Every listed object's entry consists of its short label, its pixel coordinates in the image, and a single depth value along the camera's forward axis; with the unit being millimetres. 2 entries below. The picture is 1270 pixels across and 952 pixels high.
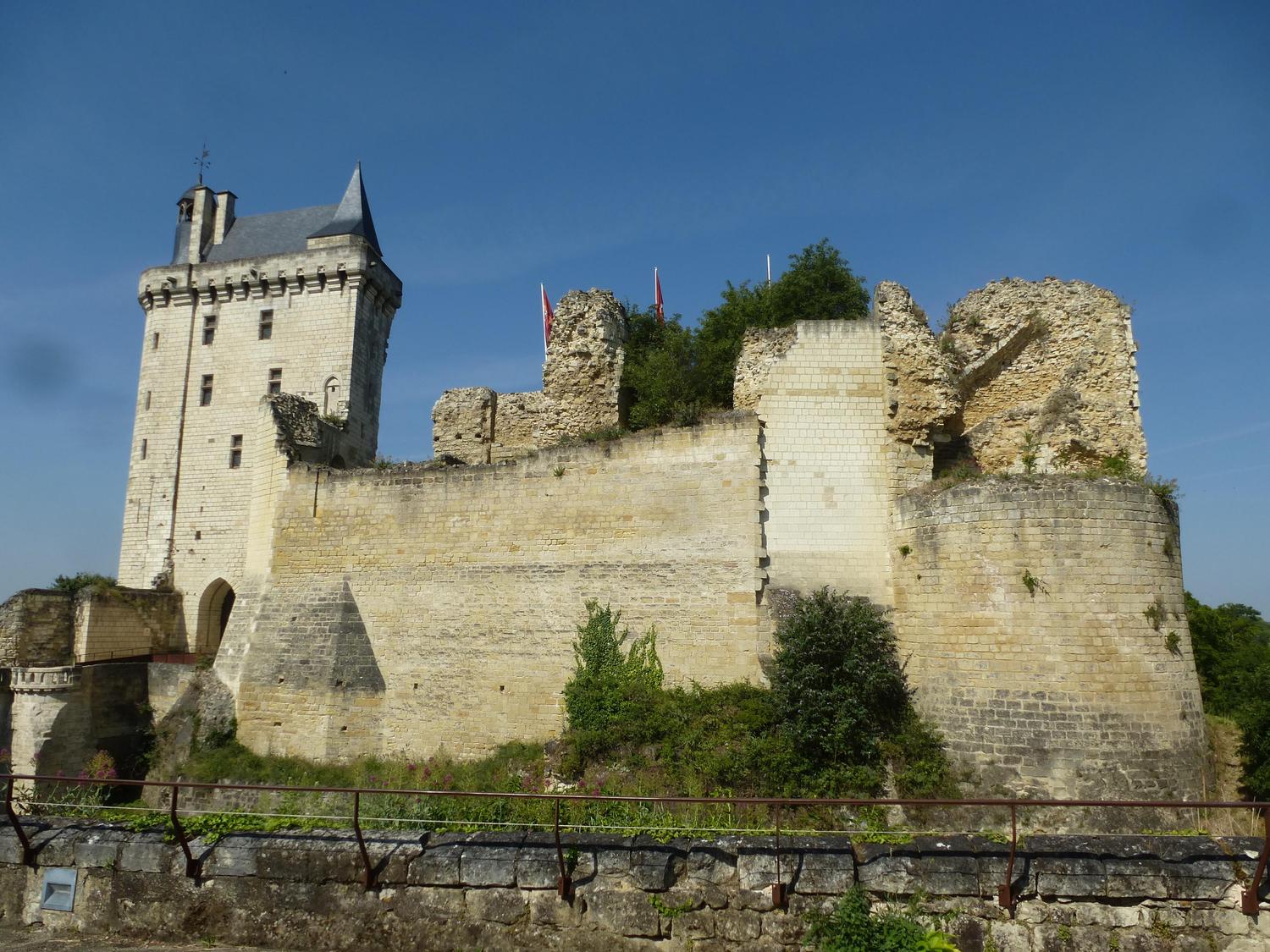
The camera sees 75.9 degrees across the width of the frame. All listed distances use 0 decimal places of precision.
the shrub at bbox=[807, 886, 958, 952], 4711
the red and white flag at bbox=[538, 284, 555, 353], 19512
